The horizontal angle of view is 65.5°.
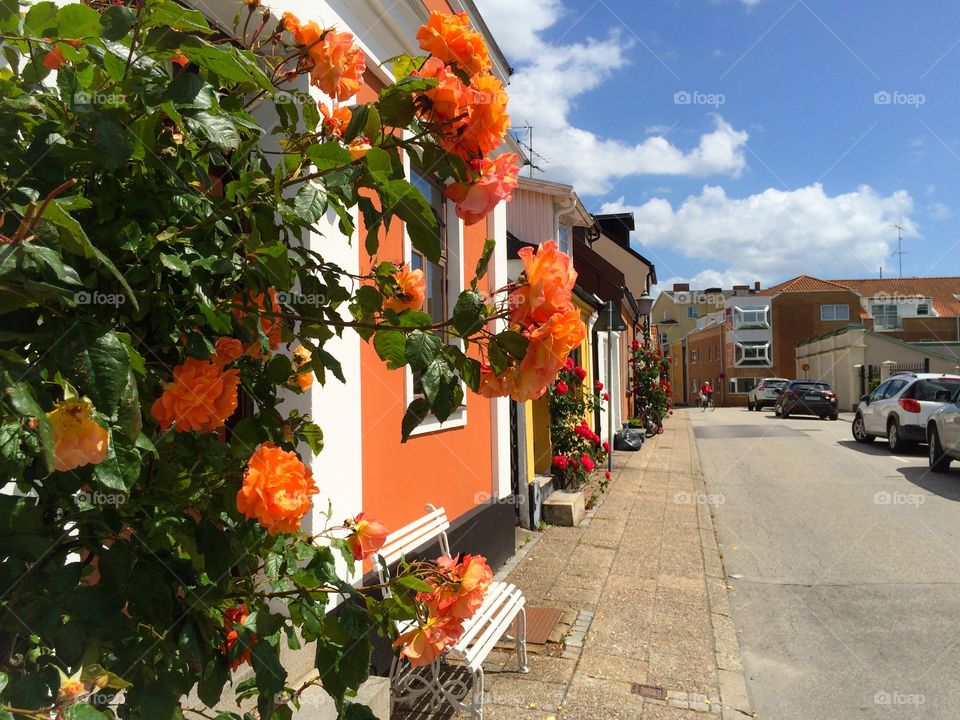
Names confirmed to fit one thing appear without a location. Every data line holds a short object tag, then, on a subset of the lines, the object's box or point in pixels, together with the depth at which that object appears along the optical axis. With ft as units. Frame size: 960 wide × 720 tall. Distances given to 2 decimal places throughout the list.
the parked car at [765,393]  134.92
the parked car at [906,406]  53.06
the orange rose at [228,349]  4.50
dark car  101.14
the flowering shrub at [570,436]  33.73
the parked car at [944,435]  40.40
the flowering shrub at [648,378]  72.49
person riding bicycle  146.33
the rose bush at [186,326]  3.36
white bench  11.87
